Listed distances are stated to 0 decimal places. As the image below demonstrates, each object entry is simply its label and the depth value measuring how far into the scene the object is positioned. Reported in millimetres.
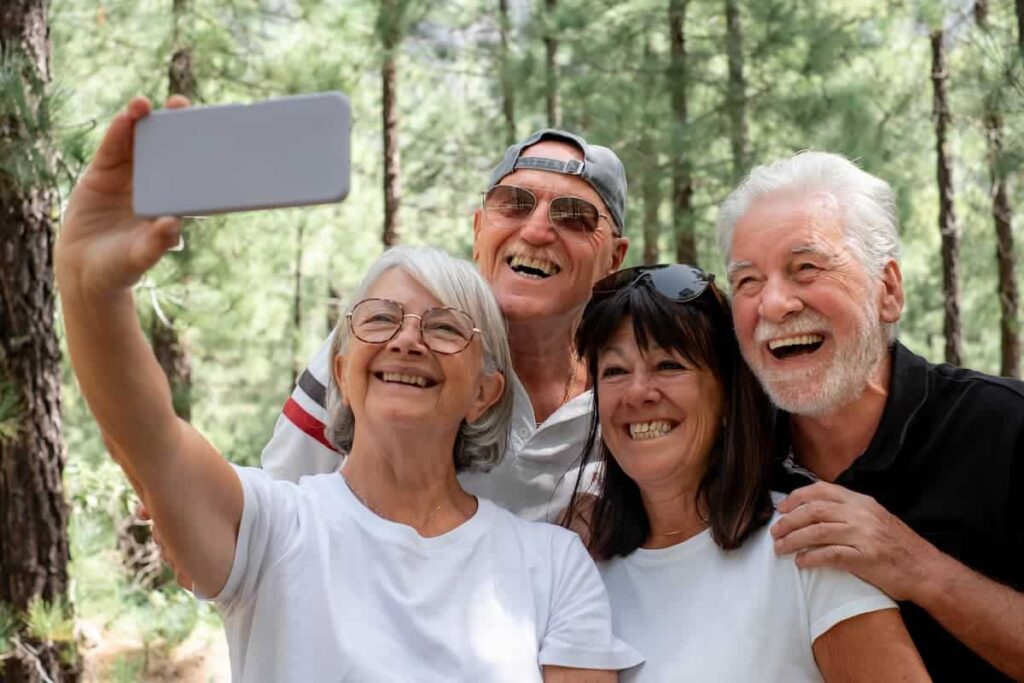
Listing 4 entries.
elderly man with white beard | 1924
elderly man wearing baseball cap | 2699
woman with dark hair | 1876
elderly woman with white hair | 1418
